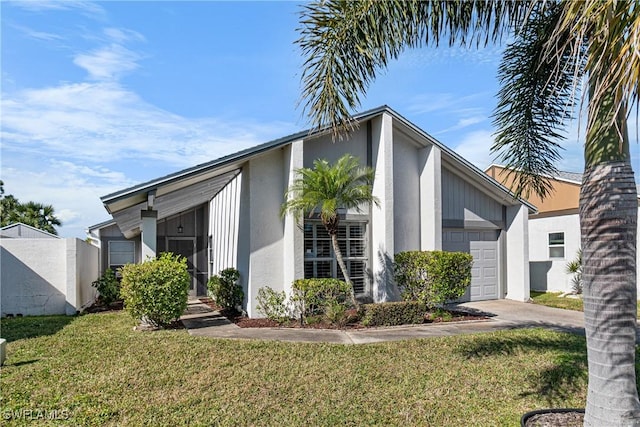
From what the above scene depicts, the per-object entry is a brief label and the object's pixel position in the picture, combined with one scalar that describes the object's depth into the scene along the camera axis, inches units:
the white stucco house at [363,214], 426.6
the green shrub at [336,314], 392.8
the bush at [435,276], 423.8
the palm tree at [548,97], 141.6
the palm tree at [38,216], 1250.0
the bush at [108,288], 577.9
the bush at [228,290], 472.3
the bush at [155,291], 370.6
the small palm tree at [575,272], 628.7
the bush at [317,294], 397.4
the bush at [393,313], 396.5
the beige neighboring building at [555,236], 667.4
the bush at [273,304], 410.0
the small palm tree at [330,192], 388.8
